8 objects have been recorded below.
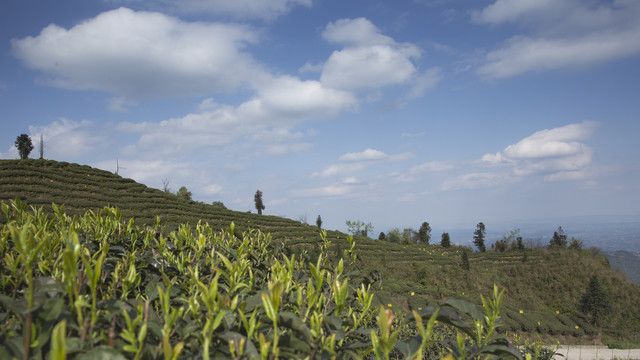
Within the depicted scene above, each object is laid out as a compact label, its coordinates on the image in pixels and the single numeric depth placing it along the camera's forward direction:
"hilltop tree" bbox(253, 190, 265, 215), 40.59
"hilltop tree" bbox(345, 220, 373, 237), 47.51
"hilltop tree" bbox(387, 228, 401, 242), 44.47
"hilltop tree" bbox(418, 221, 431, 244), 41.44
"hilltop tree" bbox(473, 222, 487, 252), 35.28
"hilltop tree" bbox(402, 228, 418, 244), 46.12
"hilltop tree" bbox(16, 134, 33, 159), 33.62
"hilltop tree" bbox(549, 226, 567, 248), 33.60
